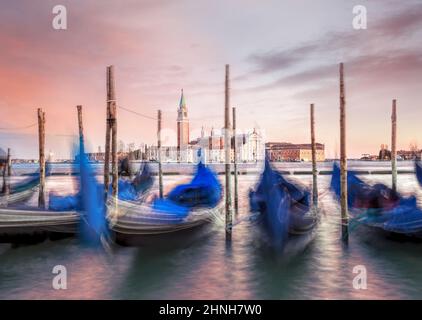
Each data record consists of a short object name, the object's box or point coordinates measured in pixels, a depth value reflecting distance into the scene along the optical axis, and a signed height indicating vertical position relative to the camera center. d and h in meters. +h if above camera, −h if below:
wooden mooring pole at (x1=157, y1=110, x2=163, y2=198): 17.06 +0.62
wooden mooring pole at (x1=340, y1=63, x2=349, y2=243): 8.63 +0.17
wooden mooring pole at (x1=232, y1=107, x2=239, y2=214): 15.10 -0.48
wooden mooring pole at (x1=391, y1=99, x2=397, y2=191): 13.89 +0.75
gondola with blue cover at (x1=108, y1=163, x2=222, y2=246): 8.23 -1.27
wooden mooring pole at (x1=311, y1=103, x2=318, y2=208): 13.56 +0.02
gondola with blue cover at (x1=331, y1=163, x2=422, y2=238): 9.12 -1.30
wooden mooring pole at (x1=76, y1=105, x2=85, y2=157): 13.05 +1.12
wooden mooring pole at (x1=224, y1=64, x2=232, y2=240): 9.07 +0.53
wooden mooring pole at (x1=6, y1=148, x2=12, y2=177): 20.66 +0.13
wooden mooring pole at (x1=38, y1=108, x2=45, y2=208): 13.24 +0.51
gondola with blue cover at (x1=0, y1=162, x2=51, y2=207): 15.08 -1.10
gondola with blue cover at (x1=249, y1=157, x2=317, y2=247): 8.58 -1.21
